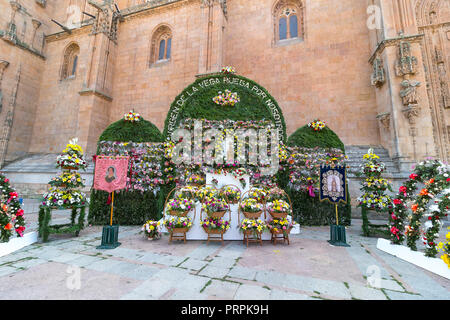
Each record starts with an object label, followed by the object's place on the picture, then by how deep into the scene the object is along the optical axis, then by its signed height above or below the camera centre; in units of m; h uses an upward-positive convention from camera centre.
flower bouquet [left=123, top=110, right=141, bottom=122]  7.83 +2.79
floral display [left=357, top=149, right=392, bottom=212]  6.11 +0.14
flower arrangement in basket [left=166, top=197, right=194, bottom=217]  5.31 -0.47
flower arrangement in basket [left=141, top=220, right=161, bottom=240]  5.48 -1.12
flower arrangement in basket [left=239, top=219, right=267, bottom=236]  5.10 -0.92
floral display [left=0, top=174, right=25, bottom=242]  4.38 -0.54
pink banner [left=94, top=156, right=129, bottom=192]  5.27 +0.38
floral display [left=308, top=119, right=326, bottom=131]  7.94 +2.63
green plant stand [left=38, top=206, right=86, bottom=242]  5.19 -1.08
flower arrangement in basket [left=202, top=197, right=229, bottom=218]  5.24 -0.45
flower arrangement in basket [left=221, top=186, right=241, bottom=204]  5.99 -0.15
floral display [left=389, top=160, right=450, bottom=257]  4.01 -0.26
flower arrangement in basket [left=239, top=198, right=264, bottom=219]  5.33 -0.47
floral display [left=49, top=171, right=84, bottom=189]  5.62 +0.20
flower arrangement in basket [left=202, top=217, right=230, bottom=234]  5.23 -0.94
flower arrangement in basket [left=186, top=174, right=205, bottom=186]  7.36 +0.35
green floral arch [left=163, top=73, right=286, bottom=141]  8.10 +3.50
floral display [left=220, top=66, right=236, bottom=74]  8.25 +4.92
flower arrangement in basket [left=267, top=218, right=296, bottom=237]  5.29 -0.93
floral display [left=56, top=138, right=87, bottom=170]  5.74 +0.85
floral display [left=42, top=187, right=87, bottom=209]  5.36 -0.29
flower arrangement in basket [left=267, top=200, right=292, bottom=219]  5.29 -0.49
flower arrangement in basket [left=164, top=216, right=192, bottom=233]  5.27 -0.93
